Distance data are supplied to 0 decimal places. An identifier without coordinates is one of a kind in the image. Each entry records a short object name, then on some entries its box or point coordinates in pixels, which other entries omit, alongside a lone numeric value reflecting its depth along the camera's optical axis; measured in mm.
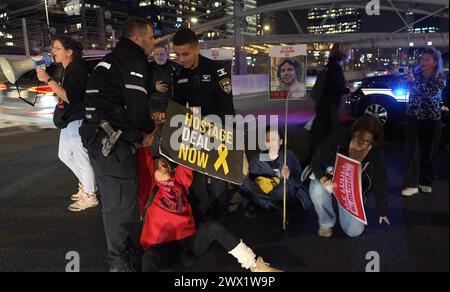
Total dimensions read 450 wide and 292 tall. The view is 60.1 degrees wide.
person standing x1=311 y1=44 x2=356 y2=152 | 5875
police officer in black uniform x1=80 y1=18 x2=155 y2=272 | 2582
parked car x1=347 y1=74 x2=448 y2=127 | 8570
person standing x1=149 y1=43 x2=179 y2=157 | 3127
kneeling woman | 3449
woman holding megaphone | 3820
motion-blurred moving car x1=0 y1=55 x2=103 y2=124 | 7898
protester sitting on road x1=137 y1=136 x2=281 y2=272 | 2824
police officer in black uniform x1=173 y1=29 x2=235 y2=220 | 3459
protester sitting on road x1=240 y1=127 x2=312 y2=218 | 3998
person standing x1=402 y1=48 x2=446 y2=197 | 4406
